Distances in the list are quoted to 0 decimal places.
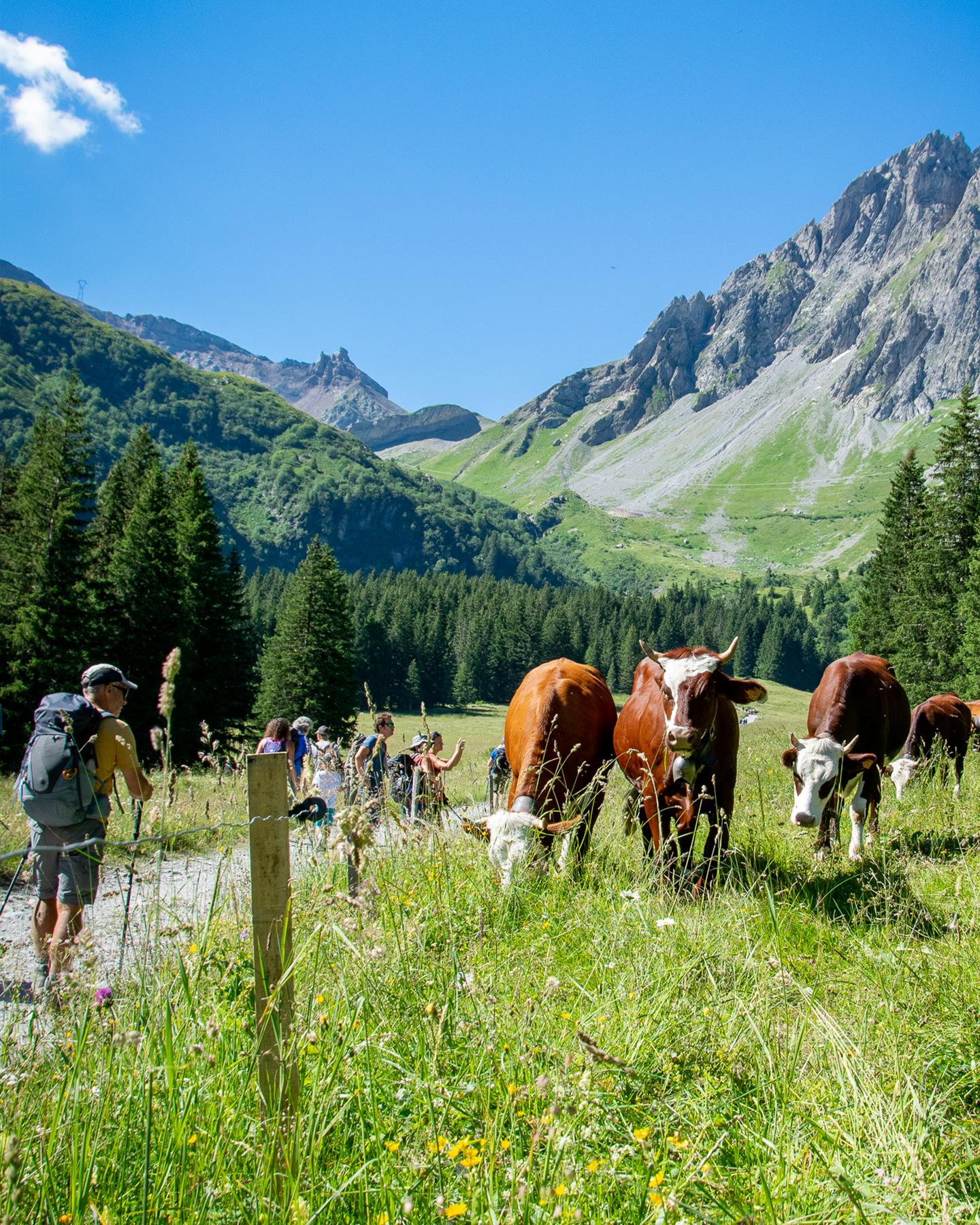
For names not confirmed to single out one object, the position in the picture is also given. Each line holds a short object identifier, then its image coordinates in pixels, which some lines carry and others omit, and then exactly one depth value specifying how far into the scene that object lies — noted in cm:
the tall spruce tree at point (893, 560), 4506
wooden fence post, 254
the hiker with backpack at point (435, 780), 553
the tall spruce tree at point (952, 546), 3850
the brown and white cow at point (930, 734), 1188
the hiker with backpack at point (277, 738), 1010
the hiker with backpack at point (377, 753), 874
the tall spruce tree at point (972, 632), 3422
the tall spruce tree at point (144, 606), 3094
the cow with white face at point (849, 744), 770
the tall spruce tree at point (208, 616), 3484
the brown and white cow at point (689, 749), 655
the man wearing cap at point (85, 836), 514
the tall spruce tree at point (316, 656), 4703
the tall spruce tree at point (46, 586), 2738
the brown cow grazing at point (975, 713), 1462
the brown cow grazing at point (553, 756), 543
